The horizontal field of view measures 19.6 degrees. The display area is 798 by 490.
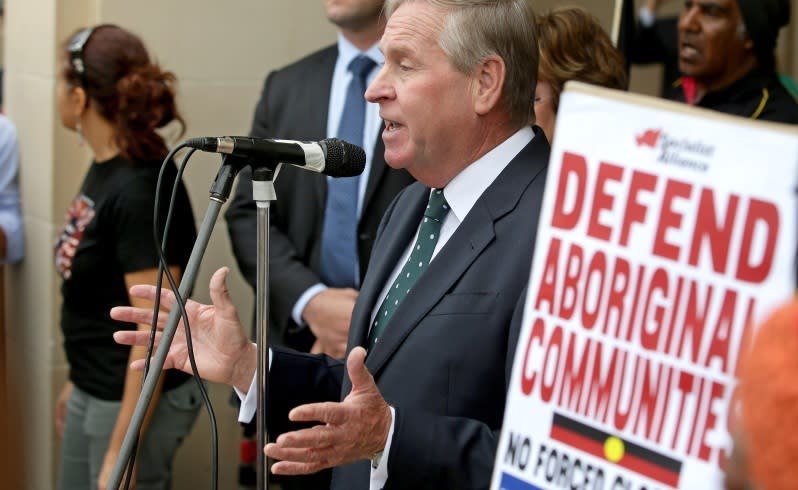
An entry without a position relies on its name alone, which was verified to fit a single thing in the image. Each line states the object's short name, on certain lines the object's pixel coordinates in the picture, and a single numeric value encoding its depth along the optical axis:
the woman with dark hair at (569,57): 5.86
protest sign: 2.75
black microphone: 3.65
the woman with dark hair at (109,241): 6.52
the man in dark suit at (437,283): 3.94
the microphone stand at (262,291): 3.66
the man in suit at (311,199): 6.60
